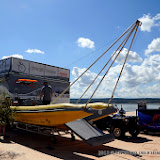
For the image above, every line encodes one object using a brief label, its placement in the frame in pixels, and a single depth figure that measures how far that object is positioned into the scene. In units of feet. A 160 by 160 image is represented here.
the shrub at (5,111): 23.21
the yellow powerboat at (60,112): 19.76
